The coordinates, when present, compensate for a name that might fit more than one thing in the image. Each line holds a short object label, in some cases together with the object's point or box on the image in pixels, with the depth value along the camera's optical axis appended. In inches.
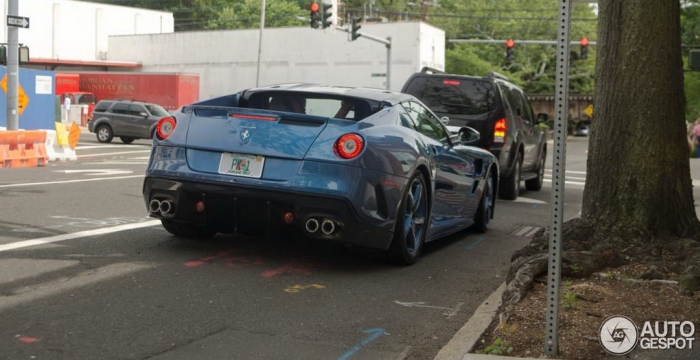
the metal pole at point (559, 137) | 176.7
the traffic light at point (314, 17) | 1421.0
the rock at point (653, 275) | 261.3
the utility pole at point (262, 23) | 1964.8
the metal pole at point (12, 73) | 954.7
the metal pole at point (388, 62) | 1787.6
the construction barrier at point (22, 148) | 806.5
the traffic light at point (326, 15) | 1413.6
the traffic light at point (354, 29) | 1528.1
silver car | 1502.2
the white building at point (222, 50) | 2324.1
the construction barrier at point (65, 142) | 983.0
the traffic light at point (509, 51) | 1798.0
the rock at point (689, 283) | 243.1
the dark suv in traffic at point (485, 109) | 586.9
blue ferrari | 288.4
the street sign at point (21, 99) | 1041.3
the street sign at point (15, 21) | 932.0
